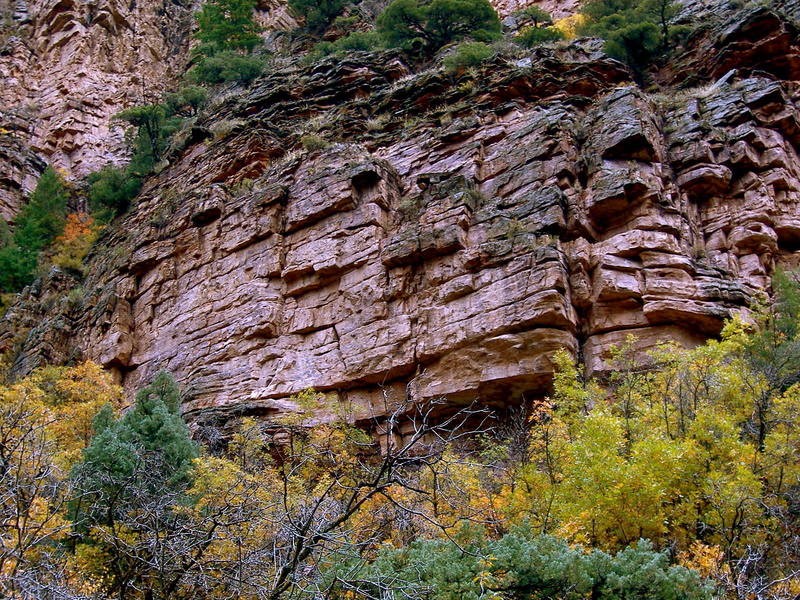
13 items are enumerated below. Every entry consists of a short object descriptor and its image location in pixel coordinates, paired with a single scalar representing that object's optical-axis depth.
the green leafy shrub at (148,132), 42.00
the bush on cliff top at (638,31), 33.56
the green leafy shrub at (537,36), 37.66
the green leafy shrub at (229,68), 45.19
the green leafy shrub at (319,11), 48.03
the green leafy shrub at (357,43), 41.50
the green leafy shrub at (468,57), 32.06
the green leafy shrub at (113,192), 40.81
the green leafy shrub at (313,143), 30.55
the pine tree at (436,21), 38.50
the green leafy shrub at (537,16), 43.19
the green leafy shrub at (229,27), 49.34
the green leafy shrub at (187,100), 45.94
